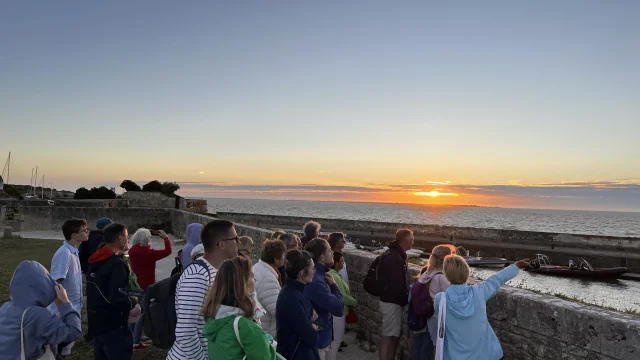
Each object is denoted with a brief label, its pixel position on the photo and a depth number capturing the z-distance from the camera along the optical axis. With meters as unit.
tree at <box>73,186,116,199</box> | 36.51
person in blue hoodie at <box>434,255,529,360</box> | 3.42
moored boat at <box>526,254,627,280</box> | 20.59
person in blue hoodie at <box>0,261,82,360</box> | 2.79
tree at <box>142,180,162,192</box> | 38.17
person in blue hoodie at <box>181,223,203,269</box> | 5.09
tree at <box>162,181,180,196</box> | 37.78
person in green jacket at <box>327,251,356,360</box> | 4.74
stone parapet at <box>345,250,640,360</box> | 3.38
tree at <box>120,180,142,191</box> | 39.16
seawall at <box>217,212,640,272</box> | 23.03
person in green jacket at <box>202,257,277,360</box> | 2.51
